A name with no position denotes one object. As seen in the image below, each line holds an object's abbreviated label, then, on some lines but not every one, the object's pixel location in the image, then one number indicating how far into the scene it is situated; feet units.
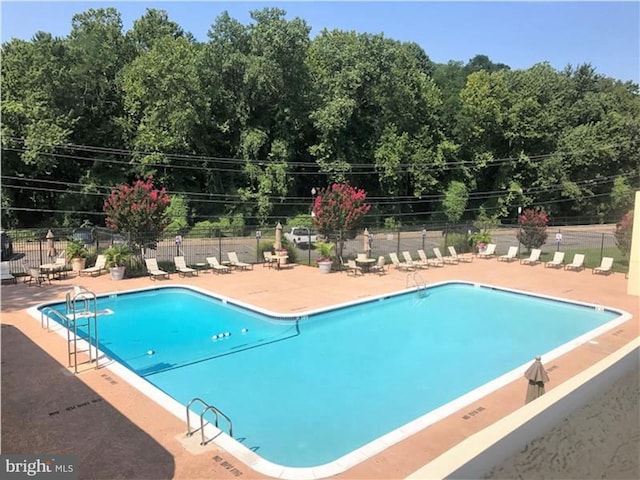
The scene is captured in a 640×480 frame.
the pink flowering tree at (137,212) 58.90
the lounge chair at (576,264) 69.00
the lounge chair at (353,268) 66.59
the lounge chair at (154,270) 58.71
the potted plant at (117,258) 56.85
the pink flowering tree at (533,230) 78.74
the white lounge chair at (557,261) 70.69
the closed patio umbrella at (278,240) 71.36
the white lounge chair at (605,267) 65.62
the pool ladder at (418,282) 56.65
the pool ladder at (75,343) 29.02
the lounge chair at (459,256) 78.74
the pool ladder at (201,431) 20.55
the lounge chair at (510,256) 77.16
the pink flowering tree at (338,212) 66.54
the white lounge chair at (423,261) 72.02
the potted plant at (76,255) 59.98
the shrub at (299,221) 131.64
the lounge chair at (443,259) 75.66
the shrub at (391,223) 143.54
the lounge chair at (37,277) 53.47
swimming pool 26.25
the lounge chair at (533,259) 74.09
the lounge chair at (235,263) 67.13
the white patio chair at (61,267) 56.04
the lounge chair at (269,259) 69.04
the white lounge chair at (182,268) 62.03
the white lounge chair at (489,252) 81.76
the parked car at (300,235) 102.31
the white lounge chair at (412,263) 71.61
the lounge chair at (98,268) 58.49
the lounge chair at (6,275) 53.16
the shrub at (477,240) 84.94
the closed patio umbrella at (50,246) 73.64
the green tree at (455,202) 149.48
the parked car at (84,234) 82.23
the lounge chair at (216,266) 65.05
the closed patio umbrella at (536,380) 23.61
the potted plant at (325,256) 65.09
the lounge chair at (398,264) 69.97
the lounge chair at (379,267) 67.72
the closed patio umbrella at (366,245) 72.33
